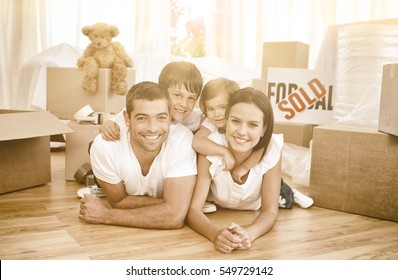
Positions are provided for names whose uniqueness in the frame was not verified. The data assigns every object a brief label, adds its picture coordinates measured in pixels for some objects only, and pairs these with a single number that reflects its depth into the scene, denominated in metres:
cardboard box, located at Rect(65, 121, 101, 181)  1.60
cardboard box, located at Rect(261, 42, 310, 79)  2.40
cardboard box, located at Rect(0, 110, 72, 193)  1.37
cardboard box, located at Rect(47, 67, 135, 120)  1.80
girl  1.15
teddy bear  1.77
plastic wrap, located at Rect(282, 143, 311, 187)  1.67
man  1.09
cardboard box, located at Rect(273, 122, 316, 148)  2.02
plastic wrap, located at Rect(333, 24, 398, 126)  1.74
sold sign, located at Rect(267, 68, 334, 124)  1.95
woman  1.10
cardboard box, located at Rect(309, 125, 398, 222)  1.25
